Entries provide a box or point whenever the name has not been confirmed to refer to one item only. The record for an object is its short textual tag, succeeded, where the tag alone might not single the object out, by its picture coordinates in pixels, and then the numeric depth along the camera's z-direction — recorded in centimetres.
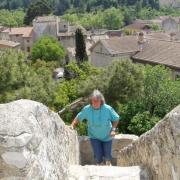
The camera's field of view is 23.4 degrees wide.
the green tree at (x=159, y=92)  2266
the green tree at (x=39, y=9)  9056
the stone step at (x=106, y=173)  561
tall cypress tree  4878
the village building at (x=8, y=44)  6136
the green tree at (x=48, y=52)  5778
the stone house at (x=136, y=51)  4294
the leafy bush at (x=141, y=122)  1880
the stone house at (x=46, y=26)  6894
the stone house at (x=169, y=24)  9769
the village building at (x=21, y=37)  7212
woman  681
